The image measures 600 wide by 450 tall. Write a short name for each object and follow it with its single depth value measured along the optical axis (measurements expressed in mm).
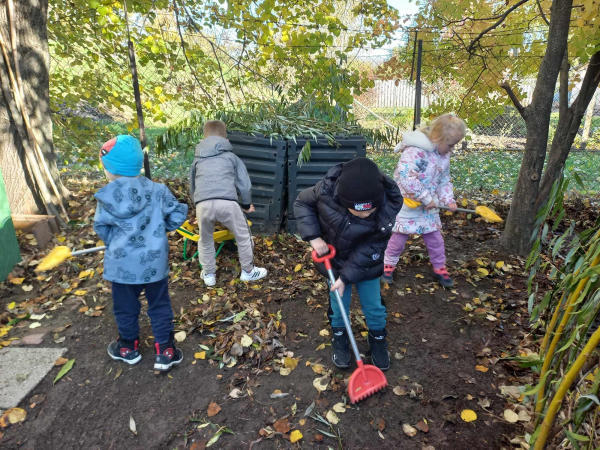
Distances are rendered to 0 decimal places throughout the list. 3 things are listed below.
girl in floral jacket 3246
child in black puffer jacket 2174
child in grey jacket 3484
